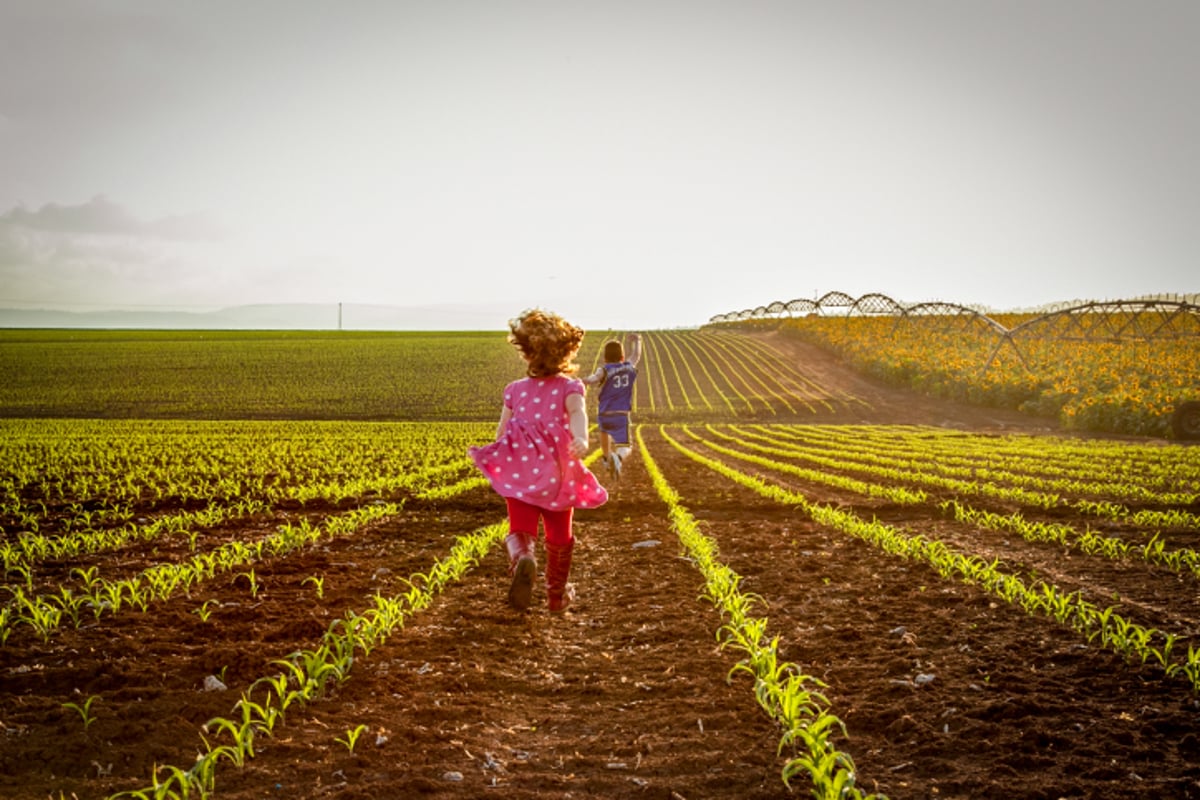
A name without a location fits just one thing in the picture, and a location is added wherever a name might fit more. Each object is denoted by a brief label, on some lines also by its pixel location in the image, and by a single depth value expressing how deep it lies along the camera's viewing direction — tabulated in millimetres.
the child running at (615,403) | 11922
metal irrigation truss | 37750
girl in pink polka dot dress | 5648
